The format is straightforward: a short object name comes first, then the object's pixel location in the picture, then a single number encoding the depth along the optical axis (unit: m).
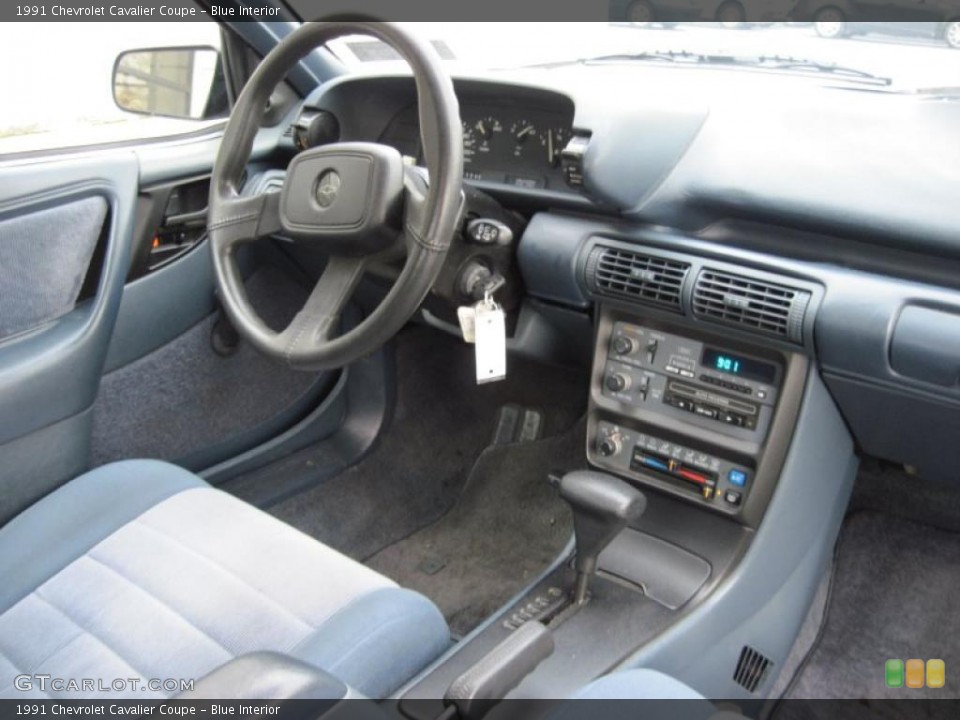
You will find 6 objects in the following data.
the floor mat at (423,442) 2.24
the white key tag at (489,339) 1.54
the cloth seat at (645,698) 1.06
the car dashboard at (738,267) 1.36
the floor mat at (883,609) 1.74
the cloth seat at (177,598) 1.18
